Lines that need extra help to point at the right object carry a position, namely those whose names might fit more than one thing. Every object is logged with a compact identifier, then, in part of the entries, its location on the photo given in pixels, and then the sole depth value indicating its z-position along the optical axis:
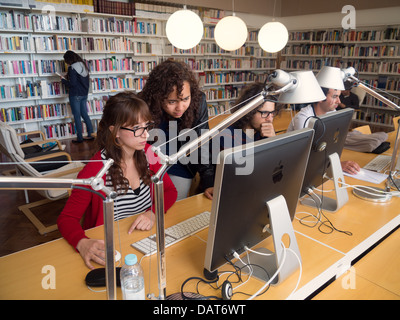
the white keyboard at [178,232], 1.15
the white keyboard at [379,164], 2.06
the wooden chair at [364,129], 2.96
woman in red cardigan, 1.27
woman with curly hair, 1.71
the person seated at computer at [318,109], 2.15
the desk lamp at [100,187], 0.53
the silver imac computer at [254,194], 0.82
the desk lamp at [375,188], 1.35
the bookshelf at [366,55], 6.14
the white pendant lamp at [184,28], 2.59
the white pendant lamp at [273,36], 3.12
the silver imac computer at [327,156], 1.28
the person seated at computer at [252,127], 1.87
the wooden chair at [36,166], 2.47
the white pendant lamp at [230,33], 2.95
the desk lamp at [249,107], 0.70
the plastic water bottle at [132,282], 0.81
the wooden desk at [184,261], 0.96
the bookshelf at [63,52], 4.66
